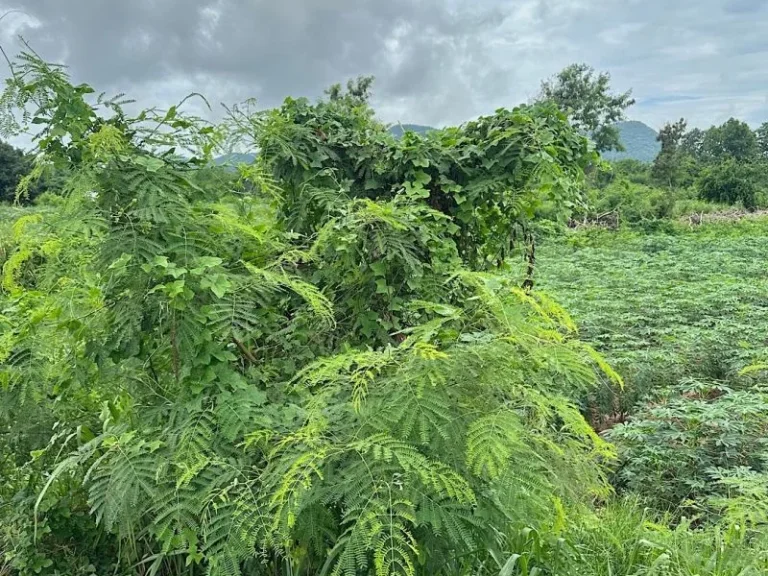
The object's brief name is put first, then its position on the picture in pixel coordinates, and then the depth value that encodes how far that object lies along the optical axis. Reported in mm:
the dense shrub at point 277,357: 1765
